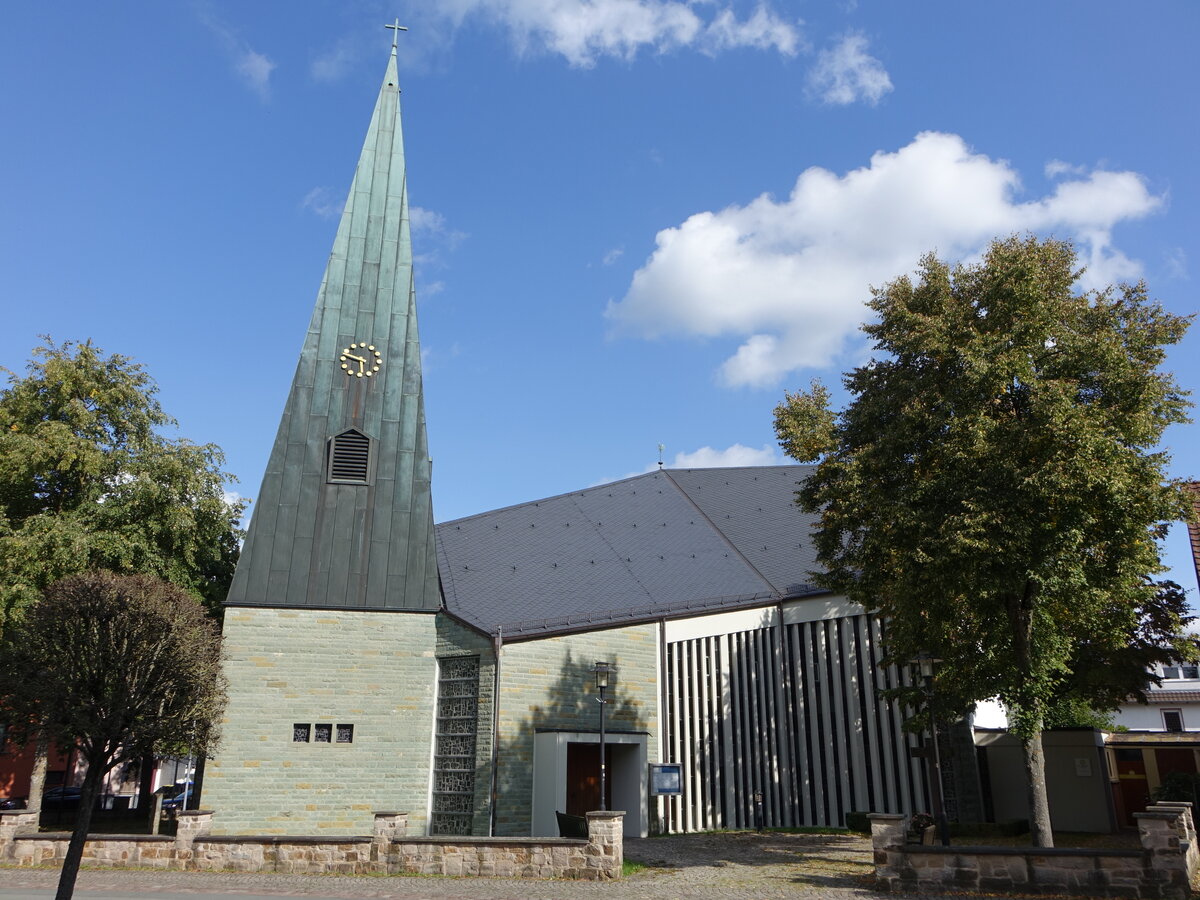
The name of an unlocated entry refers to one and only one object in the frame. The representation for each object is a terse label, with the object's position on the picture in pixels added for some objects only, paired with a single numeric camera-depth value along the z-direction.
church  21.27
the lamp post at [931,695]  15.68
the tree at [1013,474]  14.34
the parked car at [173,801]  33.25
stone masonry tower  21.17
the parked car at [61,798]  32.44
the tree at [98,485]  24.84
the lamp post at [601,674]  19.03
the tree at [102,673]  11.41
